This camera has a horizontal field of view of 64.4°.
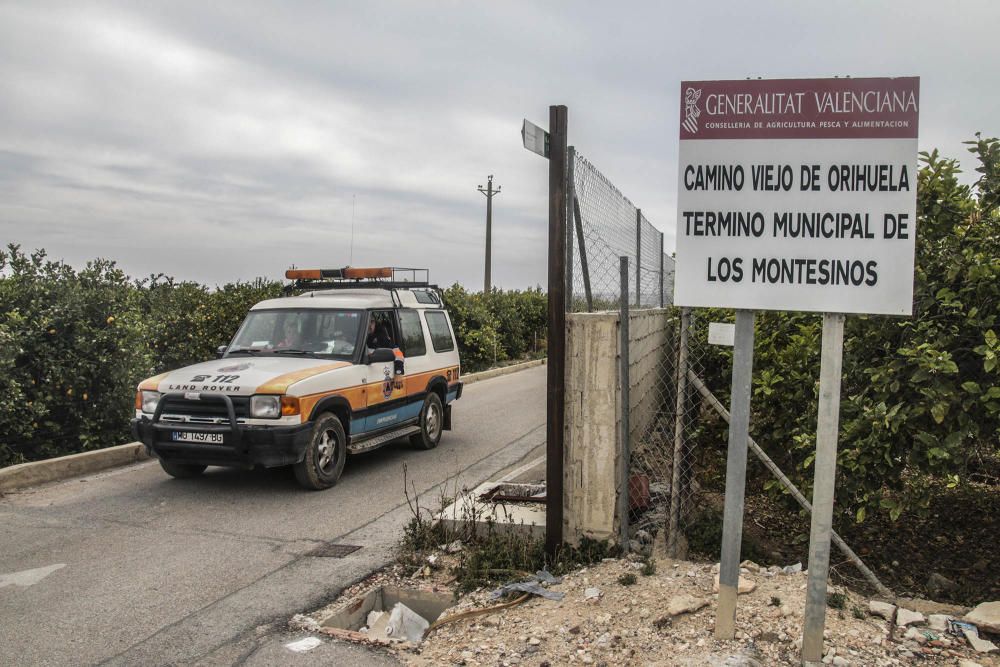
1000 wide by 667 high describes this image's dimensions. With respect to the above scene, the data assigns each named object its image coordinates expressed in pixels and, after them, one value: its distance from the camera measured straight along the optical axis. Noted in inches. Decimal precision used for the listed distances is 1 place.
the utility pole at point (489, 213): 1579.7
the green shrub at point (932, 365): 187.2
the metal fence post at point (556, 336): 203.2
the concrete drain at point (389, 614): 187.0
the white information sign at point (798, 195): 154.0
